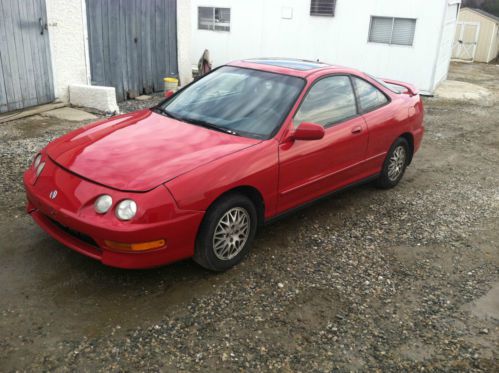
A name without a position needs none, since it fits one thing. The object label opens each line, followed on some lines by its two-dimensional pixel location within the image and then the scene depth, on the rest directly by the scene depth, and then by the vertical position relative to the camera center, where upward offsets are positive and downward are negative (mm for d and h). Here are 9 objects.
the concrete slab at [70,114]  8062 -1746
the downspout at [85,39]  8734 -571
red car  3381 -1153
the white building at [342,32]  13102 -507
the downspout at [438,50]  12577 -819
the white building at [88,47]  7770 -729
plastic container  10766 -1557
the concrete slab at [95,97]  8562 -1526
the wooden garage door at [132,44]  9289 -707
